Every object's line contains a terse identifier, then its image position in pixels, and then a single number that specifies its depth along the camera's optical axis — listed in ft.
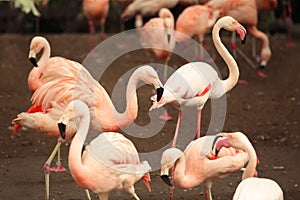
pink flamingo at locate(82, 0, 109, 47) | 61.67
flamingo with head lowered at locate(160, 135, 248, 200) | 31.71
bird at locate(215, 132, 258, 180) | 29.43
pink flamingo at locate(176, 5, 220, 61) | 56.18
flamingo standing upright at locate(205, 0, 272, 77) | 55.72
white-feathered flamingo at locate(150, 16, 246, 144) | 35.68
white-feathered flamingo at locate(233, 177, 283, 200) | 25.58
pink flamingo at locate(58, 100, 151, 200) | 29.22
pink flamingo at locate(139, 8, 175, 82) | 51.80
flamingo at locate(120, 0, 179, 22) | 61.77
